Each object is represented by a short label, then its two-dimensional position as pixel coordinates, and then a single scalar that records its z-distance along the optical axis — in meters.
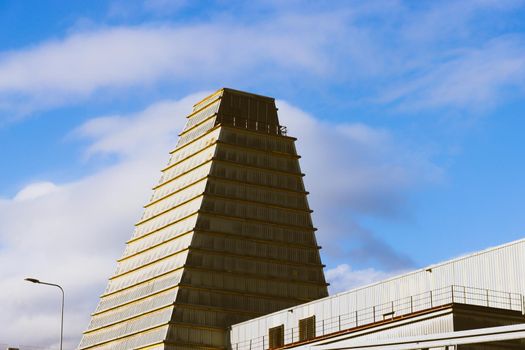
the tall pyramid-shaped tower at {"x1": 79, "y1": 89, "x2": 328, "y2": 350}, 83.81
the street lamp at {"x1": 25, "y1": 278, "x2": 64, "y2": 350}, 61.69
